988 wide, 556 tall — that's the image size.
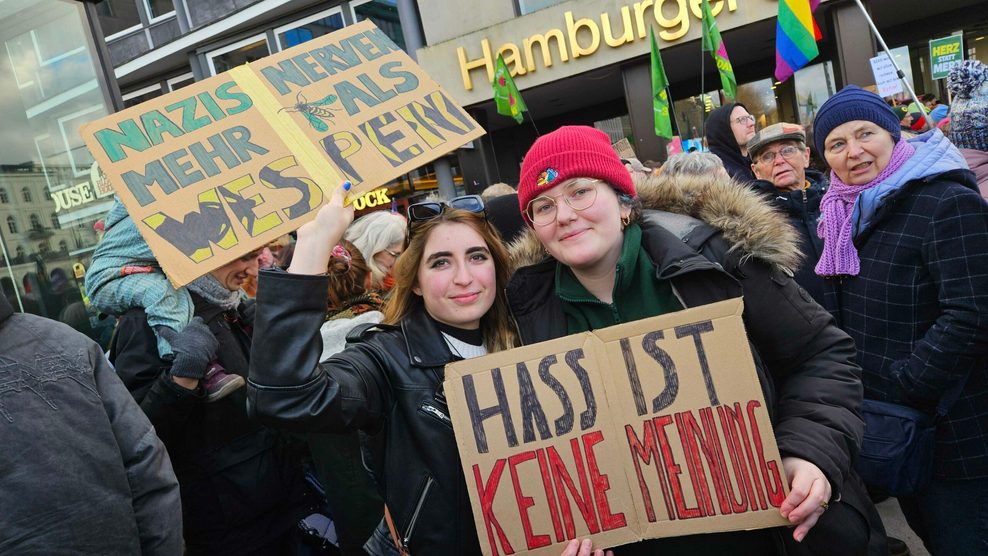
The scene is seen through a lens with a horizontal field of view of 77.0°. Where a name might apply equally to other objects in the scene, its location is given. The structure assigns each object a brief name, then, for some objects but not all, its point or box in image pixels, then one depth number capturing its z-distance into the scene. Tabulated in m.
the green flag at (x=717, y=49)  6.28
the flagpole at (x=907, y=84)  3.15
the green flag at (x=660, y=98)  6.97
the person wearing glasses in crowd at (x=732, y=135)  4.29
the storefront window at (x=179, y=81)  15.42
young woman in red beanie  1.58
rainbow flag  5.29
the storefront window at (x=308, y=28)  13.64
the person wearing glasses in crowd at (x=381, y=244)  3.42
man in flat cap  3.27
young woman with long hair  1.40
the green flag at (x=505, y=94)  8.52
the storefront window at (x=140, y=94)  15.80
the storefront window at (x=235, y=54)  14.37
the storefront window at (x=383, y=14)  13.34
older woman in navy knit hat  2.07
